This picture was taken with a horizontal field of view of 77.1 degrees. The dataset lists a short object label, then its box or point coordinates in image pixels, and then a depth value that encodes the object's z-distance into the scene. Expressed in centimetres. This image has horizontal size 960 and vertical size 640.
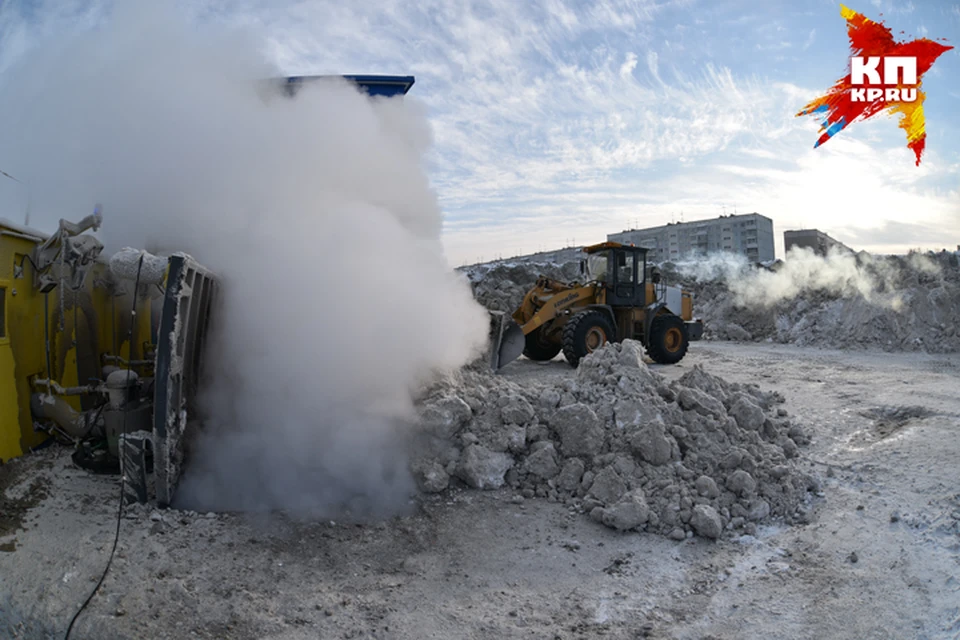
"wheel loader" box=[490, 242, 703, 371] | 1100
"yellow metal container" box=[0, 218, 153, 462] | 446
